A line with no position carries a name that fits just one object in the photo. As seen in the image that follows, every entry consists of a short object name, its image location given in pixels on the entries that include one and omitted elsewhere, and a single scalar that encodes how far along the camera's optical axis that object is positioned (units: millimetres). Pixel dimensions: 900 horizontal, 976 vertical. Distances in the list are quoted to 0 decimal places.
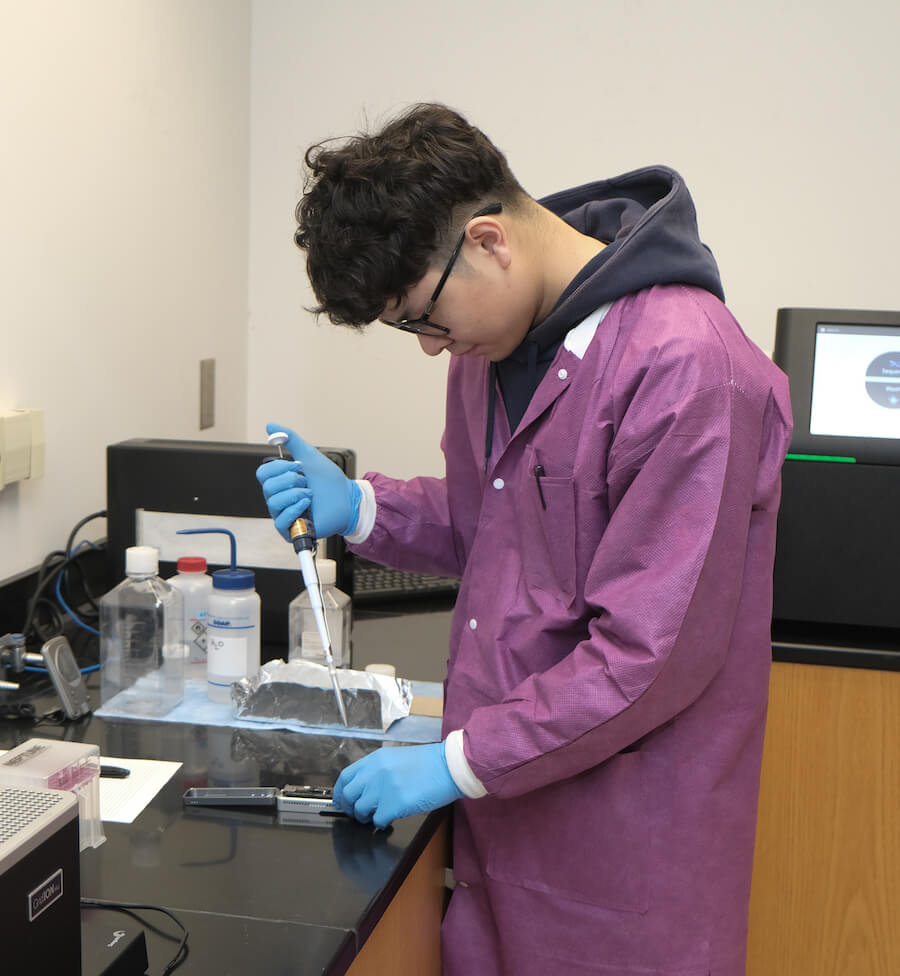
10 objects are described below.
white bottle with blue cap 1302
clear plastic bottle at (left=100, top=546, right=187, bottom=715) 1287
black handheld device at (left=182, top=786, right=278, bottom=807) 1008
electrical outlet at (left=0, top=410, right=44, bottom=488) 1386
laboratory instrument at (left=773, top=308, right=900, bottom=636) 1490
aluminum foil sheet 1229
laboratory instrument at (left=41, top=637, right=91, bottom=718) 1201
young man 924
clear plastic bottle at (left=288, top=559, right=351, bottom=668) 1397
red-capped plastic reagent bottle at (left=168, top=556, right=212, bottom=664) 1427
